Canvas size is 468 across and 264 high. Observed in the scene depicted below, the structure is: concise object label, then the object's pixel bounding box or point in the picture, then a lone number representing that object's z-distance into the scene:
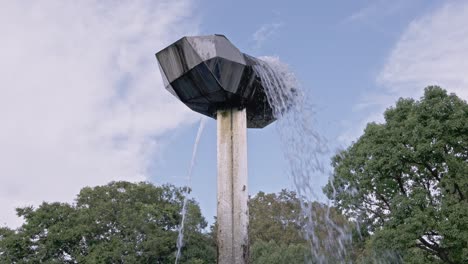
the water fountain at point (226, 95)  5.64
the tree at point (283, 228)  19.62
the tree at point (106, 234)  19.19
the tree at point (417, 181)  12.16
